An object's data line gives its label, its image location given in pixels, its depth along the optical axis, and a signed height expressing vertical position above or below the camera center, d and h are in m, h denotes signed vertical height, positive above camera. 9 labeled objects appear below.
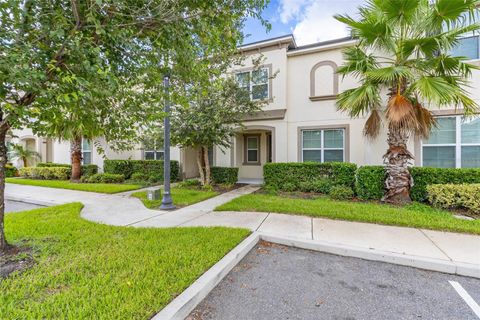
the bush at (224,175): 11.45 -0.84
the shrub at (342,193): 8.05 -1.25
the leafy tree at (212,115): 8.70 +1.70
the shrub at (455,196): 6.20 -1.09
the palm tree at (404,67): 6.07 +2.67
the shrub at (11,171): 15.45 -0.78
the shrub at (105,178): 12.01 -1.00
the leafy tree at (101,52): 2.43 +1.46
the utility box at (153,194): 7.93 -1.23
